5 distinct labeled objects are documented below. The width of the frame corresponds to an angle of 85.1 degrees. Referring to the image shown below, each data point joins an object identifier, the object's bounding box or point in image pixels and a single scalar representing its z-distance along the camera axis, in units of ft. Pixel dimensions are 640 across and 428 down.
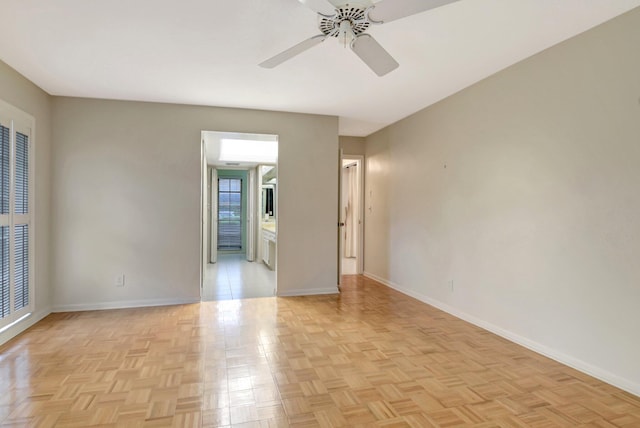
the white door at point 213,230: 25.30
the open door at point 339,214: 16.56
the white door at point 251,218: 26.08
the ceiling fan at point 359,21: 5.97
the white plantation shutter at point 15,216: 10.05
